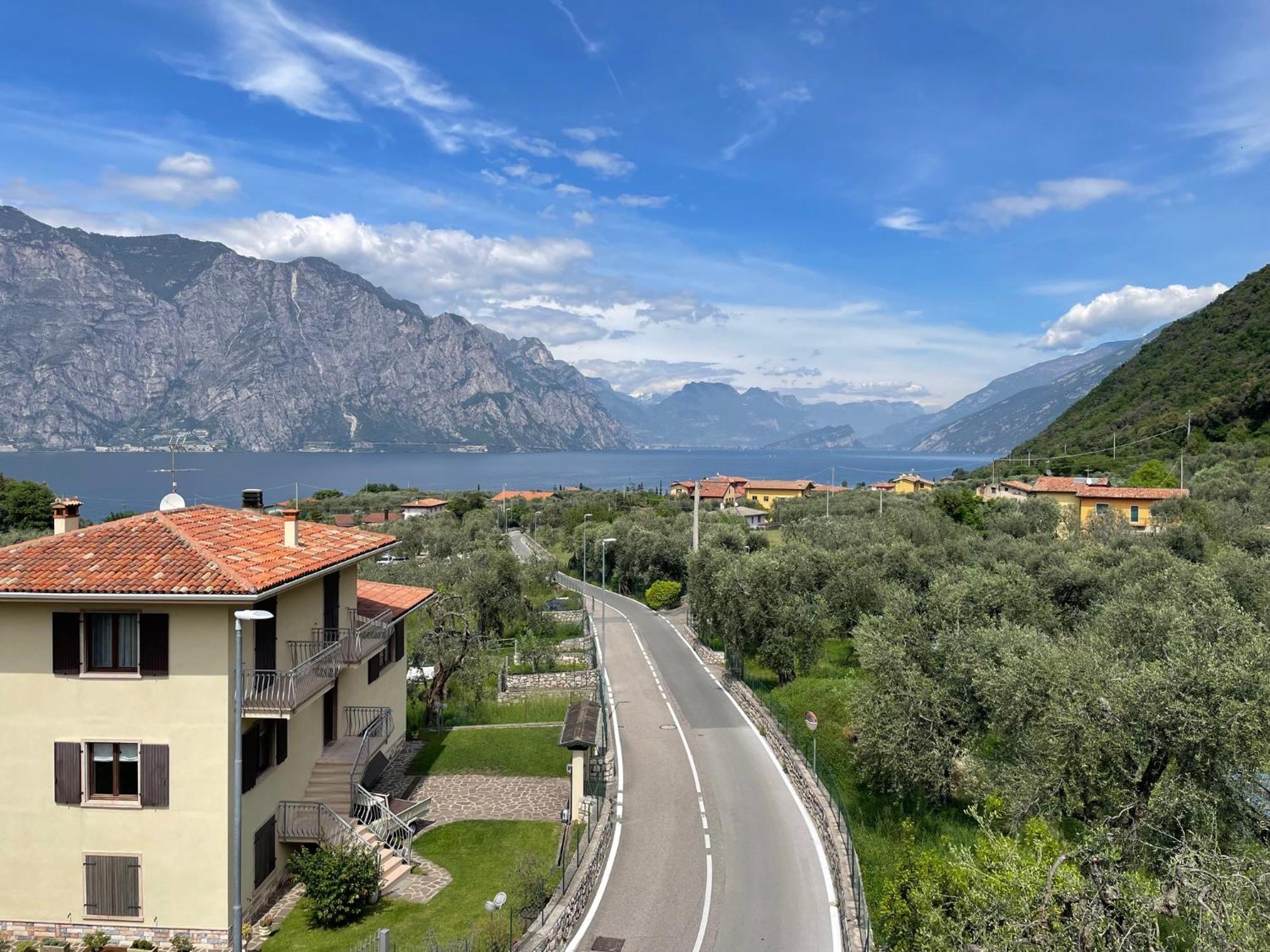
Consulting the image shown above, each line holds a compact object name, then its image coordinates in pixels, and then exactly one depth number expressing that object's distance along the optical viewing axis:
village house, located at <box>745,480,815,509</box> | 123.62
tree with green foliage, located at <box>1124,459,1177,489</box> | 77.31
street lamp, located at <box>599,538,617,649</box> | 42.78
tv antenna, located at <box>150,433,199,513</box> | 19.44
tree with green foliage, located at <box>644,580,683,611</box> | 54.72
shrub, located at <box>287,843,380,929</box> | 15.40
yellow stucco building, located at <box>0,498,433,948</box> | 14.90
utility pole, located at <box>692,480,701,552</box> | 56.32
